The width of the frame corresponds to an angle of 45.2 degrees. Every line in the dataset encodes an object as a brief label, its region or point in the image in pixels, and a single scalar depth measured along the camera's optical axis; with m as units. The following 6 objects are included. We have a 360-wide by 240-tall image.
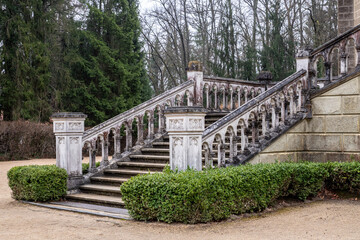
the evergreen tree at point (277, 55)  21.11
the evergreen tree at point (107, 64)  25.97
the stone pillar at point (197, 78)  11.06
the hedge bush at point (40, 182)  8.41
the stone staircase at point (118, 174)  8.32
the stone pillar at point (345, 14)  13.75
